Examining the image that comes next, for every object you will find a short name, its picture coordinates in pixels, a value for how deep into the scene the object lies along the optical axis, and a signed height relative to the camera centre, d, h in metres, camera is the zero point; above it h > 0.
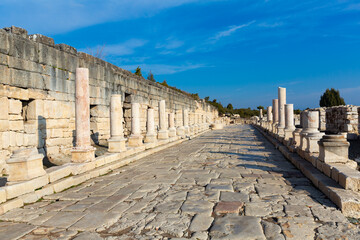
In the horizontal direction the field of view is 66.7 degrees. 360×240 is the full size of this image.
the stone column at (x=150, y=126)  12.74 -0.31
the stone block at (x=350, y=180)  4.34 -1.02
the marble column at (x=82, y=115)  7.32 +0.15
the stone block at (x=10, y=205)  4.29 -1.37
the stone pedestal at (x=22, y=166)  5.07 -0.84
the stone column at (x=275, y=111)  19.50 +0.50
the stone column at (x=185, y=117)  20.83 +0.16
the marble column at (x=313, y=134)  7.26 -0.45
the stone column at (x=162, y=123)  14.70 -0.20
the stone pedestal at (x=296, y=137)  9.31 -0.66
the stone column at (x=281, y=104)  15.87 +0.83
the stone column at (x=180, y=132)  17.92 -0.84
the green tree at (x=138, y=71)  27.15 +4.87
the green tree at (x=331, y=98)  55.31 +3.89
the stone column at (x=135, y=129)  10.84 -0.38
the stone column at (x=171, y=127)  16.22 -0.47
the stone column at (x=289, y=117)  12.45 +0.03
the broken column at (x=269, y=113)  26.12 +0.48
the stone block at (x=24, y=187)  4.65 -1.19
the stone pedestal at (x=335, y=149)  5.64 -0.66
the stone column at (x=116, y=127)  9.08 -0.24
